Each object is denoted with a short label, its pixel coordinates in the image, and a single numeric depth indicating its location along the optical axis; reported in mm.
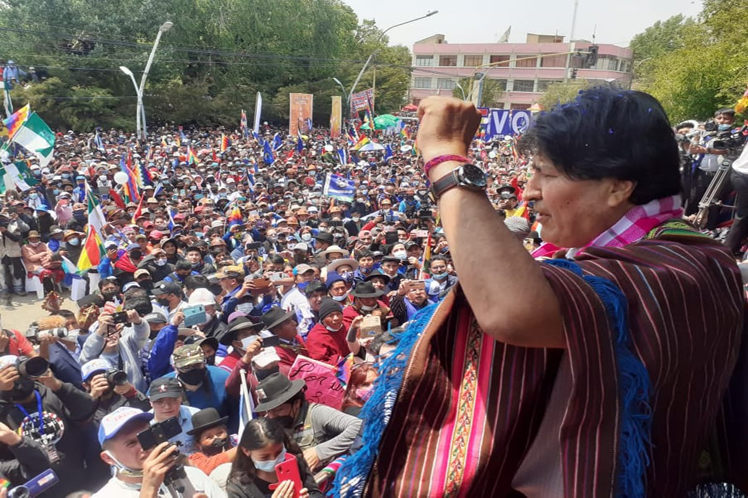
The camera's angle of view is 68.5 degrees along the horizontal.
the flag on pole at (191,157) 19706
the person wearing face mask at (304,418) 3432
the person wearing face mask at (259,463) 2959
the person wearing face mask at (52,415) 3566
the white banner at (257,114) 23984
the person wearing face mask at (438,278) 6535
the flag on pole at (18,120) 11898
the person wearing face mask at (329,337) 5133
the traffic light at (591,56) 18219
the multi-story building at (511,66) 62594
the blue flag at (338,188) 12172
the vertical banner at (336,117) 30109
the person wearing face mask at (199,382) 4254
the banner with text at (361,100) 29703
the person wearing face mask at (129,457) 2900
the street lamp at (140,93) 22369
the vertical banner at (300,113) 29656
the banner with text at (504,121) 17516
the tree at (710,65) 13414
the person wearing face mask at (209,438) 3445
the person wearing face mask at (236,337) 4898
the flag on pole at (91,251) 8320
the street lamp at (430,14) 24341
